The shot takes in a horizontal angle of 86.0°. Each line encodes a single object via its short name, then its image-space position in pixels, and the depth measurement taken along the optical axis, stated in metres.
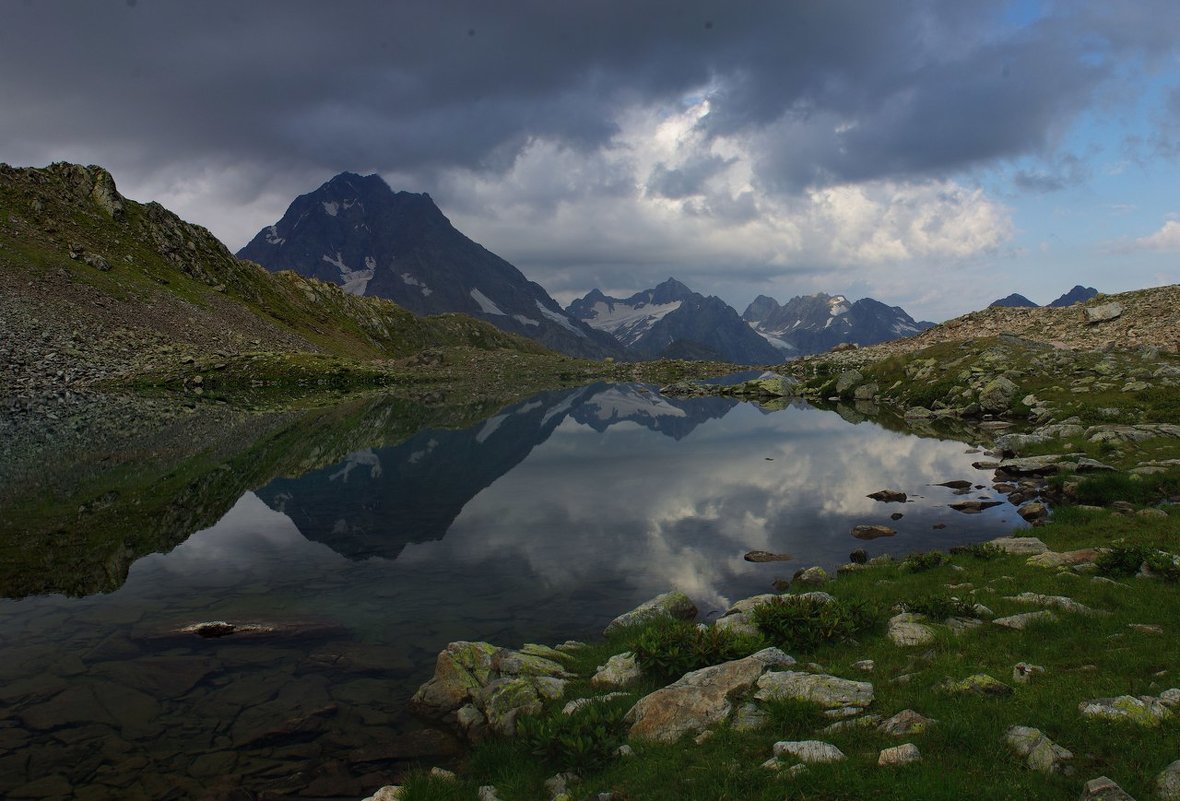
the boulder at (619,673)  13.84
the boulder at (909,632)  13.49
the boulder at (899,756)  8.75
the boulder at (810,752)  9.10
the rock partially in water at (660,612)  17.92
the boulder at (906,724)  9.57
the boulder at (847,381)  92.53
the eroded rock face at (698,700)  11.24
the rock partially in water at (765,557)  24.39
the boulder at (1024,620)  13.37
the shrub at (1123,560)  15.99
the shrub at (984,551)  19.77
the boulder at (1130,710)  8.84
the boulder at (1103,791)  7.29
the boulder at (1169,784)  7.27
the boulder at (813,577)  20.67
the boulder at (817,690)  10.89
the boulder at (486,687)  13.45
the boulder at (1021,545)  19.56
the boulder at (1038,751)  8.30
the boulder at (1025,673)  10.77
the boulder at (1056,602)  13.69
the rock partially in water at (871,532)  26.86
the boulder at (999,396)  57.88
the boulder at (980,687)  10.49
